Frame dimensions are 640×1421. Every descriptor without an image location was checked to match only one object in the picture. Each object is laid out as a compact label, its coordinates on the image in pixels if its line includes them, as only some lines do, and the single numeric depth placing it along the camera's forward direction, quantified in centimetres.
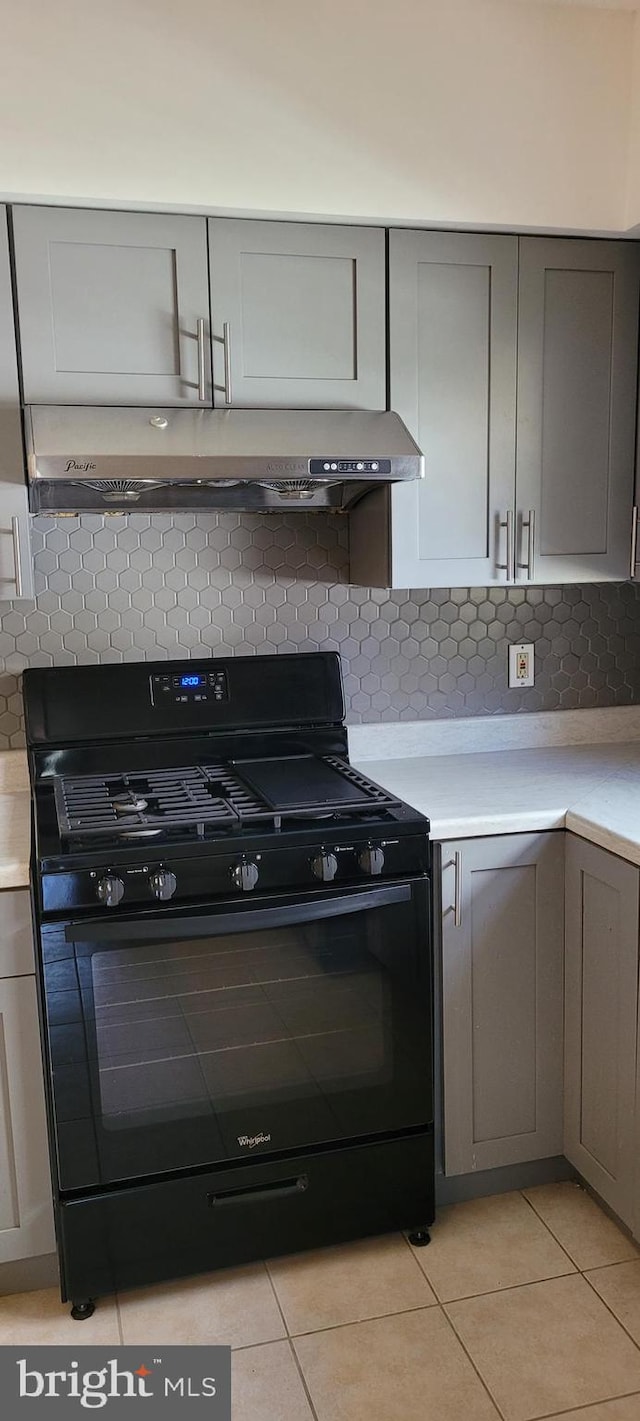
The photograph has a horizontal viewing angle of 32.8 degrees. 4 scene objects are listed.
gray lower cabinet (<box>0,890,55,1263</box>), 202
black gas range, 200
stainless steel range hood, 211
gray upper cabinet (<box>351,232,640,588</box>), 240
